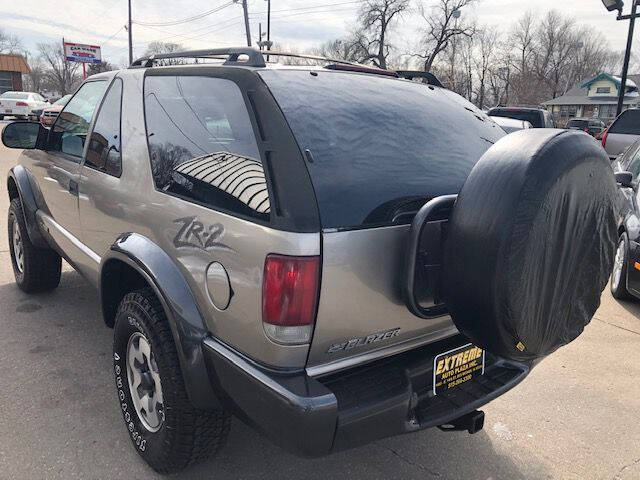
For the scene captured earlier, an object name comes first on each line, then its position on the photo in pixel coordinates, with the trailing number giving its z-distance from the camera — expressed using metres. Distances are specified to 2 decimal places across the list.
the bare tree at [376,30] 49.62
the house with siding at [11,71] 45.00
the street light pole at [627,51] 10.66
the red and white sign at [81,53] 51.59
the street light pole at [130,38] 39.11
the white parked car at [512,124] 9.88
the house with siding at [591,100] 55.84
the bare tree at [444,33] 49.37
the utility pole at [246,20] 29.83
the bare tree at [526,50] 69.19
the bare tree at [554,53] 70.00
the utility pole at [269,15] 34.71
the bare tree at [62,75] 68.46
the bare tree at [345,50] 51.00
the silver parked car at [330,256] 1.72
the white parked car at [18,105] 27.52
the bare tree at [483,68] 64.53
